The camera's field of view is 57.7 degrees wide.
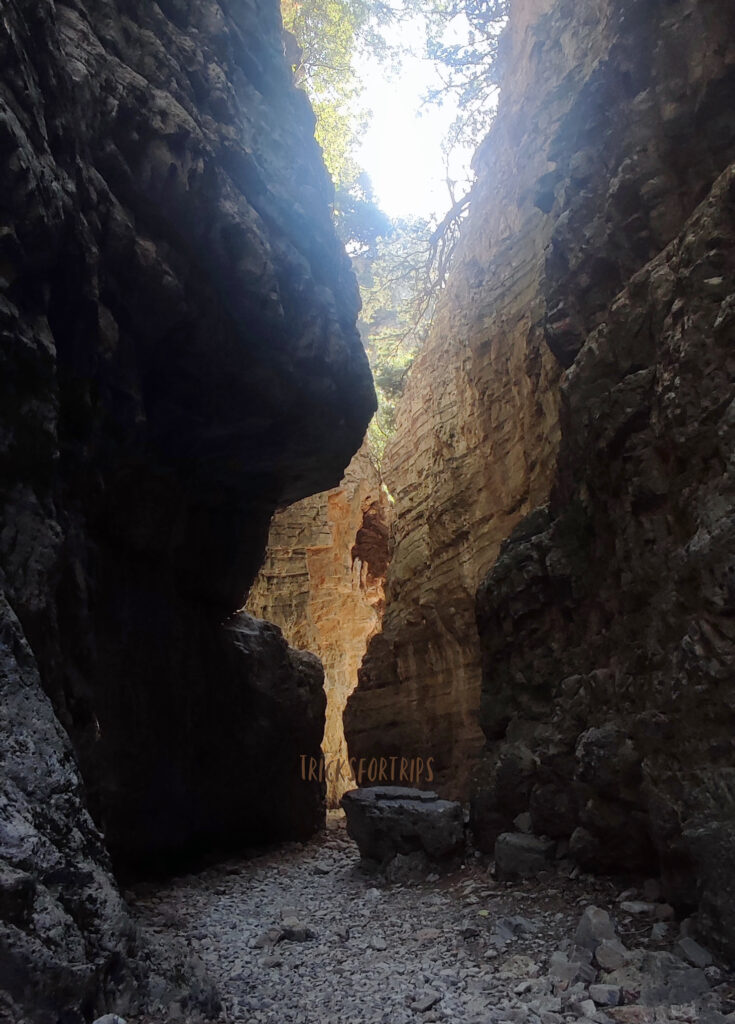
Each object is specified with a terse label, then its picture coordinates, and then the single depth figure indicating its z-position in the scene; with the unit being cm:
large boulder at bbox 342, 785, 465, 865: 790
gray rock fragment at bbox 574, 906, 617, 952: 457
